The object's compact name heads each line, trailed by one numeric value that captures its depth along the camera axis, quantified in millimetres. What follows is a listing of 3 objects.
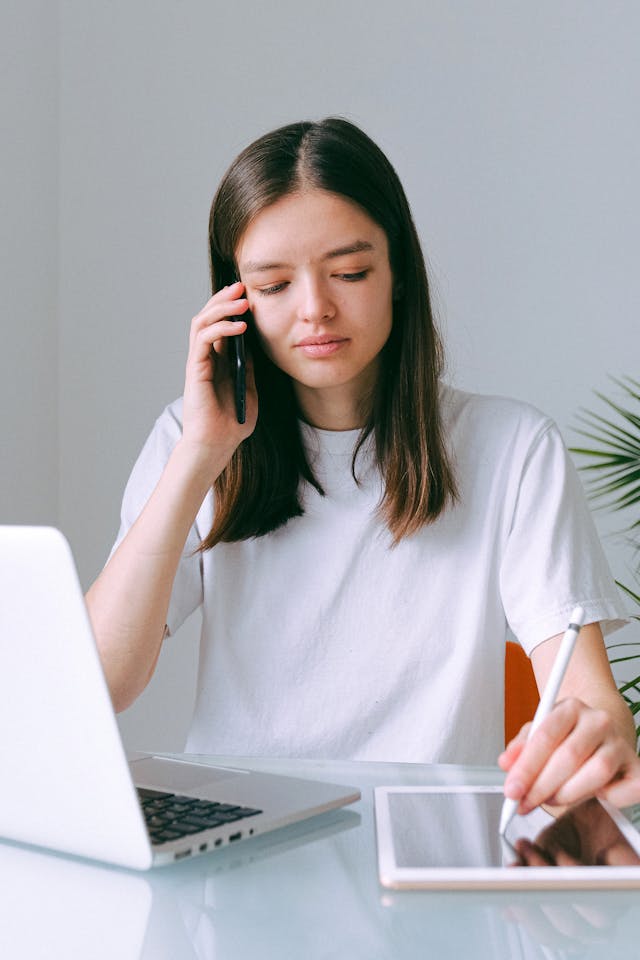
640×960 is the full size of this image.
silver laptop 724
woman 1417
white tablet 741
